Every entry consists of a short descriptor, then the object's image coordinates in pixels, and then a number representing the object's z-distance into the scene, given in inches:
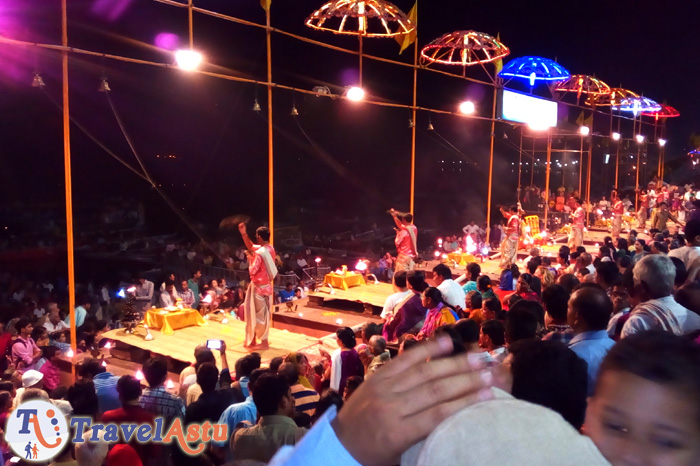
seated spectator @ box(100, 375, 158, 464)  163.5
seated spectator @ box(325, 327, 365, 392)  220.1
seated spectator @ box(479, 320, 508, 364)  176.4
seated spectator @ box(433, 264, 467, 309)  283.6
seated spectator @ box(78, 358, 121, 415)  212.1
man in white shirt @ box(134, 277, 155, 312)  467.5
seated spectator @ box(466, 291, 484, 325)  265.3
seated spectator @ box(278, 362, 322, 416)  187.6
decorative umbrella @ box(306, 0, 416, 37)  399.9
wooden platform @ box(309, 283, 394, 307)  442.5
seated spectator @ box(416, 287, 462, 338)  228.7
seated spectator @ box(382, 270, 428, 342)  265.6
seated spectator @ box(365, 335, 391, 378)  224.2
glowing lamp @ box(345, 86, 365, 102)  416.5
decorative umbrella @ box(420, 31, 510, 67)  513.0
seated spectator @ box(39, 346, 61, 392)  273.1
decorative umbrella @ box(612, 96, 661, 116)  880.9
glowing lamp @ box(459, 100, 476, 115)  502.6
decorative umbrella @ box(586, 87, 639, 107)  826.6
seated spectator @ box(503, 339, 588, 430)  78.2
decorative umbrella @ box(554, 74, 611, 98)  736.3
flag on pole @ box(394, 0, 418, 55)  470.3
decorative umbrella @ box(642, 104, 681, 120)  1010.6
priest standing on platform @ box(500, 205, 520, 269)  543.2
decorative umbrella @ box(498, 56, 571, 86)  629.3
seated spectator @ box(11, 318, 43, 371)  298.2
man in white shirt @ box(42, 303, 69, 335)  398.0
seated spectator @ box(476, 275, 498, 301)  291.9
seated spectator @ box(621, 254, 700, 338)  147.3
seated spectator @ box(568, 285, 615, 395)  138.2
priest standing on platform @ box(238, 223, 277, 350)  343.3
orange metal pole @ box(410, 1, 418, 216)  490.9
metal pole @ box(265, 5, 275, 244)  365.8
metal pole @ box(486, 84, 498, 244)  588.7
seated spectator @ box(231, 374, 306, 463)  136.6
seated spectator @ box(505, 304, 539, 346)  156.1
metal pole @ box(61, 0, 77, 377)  263.9
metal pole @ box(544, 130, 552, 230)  701.3
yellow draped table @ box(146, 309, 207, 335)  374.9
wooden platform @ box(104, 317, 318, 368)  333.1
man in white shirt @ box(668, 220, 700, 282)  241.4
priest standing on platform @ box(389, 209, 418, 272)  448.8
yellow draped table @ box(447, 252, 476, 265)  597.3
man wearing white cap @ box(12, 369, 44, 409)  249.0
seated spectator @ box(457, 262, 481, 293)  311.1
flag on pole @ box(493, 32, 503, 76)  589.0
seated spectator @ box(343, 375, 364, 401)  177.6
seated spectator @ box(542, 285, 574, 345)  177.9
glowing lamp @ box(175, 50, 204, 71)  307.6
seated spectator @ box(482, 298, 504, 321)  231.6
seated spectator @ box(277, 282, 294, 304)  486.2
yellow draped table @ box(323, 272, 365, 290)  472.4
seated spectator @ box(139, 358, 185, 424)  188.7
